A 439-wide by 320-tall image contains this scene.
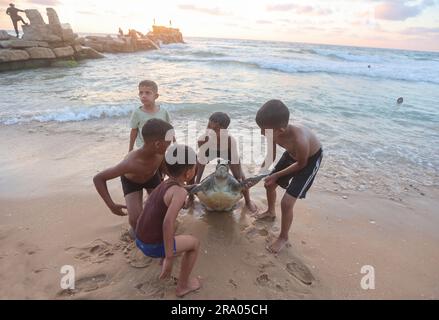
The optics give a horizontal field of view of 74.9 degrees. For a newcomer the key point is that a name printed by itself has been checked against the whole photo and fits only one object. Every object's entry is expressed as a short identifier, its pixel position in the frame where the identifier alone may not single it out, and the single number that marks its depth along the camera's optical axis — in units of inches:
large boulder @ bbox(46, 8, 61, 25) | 685.3
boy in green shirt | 119.3
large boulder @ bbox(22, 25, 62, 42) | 648.5
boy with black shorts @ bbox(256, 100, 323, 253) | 90.7
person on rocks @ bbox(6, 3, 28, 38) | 641.6
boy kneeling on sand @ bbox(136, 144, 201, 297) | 71.1
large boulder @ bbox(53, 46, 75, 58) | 642.2
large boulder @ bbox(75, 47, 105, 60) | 743.4
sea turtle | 110.6
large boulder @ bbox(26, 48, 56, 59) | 583.8
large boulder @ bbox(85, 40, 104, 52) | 946.9
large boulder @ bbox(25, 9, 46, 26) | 653.9
